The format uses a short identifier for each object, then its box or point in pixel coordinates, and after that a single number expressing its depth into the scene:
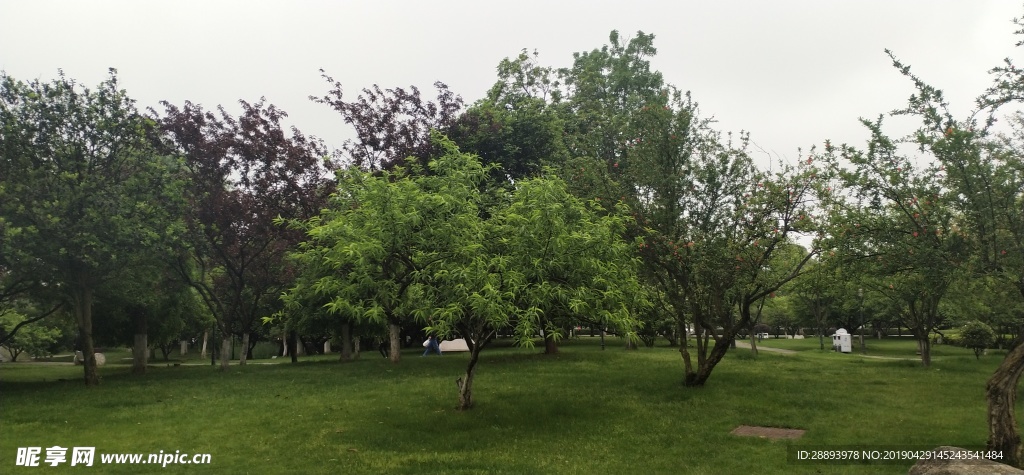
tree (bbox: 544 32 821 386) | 17.17
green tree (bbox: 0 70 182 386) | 19.44
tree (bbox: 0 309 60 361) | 23.97
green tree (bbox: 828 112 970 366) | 11.41
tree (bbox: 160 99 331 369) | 25.88
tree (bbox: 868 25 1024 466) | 10.29
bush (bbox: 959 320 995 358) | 32.53
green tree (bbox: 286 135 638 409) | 12.35
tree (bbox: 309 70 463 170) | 27.95
